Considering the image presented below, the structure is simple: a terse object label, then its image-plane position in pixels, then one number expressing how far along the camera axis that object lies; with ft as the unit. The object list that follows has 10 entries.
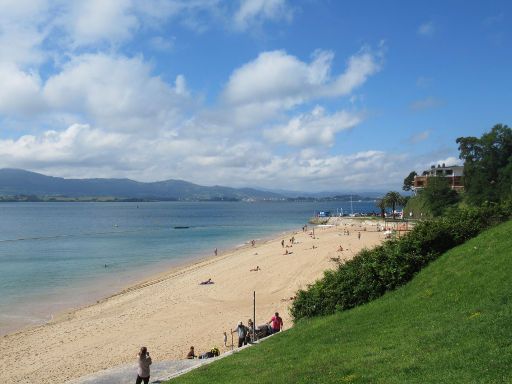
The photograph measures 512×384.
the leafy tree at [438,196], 266.77
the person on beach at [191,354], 64.04
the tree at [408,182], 432.91
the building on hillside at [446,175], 344.08
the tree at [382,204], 333.72
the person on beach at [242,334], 62.03
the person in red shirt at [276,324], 67.41
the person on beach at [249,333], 63.72
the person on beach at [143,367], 44.47
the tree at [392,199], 327.67
